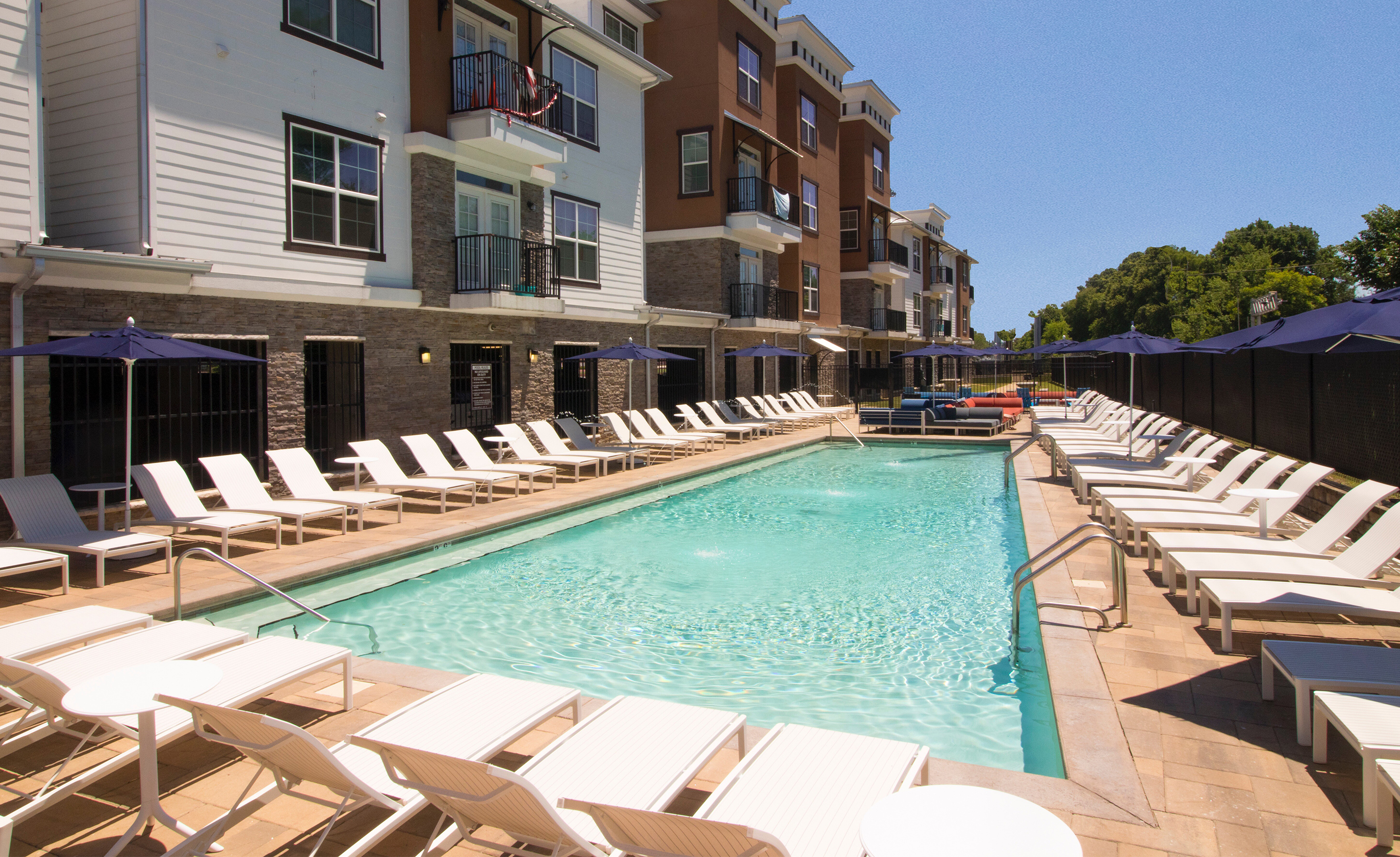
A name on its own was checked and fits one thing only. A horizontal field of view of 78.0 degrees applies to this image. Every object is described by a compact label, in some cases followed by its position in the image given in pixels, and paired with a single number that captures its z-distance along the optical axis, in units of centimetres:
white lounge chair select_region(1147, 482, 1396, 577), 639
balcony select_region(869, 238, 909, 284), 3800
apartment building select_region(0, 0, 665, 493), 952
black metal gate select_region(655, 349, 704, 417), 2223
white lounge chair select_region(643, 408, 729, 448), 1816
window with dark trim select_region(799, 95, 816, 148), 3058
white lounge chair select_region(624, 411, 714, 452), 1733
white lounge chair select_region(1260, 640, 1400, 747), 394
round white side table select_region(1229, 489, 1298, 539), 734
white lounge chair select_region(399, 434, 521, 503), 1178
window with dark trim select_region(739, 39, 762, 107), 2561
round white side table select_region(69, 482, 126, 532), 821
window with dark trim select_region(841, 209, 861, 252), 3750
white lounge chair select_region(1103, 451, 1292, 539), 842
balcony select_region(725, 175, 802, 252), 2436
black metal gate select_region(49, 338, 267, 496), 931
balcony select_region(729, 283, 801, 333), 2488
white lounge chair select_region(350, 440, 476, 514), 1093
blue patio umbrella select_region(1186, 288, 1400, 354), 472
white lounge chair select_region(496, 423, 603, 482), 1380
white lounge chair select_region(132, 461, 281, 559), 844
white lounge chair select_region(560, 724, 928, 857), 235
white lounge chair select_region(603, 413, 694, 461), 1664
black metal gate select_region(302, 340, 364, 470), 1230
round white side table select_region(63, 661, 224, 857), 300
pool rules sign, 1542
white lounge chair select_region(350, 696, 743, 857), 267
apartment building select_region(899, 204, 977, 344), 5022
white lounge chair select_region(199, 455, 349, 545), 917
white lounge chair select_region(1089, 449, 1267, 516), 915
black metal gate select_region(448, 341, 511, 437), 1506
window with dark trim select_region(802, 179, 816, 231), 3062
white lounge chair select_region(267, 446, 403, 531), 979
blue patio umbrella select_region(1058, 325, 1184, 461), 1209
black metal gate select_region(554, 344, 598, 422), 1789
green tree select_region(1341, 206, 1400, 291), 2627
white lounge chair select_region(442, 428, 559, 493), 1273
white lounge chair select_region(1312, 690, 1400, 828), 329
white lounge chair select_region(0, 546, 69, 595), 668
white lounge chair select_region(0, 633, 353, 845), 349
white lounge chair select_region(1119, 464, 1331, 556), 750
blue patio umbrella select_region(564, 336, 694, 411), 1606
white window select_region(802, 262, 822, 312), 3080
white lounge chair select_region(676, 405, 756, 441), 1961
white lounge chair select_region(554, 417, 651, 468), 1568
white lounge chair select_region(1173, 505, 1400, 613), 570
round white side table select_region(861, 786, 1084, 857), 213
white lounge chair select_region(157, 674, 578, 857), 300
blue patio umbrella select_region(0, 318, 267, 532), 773
